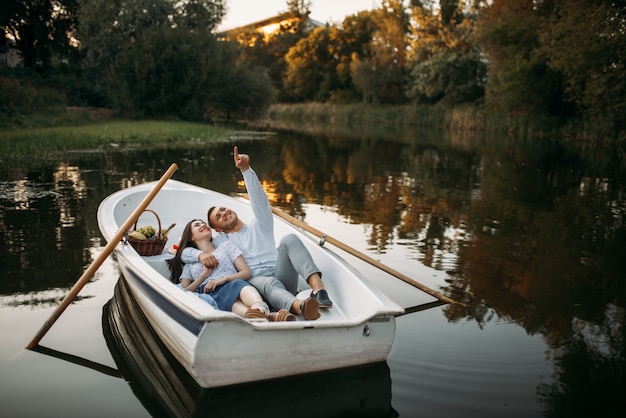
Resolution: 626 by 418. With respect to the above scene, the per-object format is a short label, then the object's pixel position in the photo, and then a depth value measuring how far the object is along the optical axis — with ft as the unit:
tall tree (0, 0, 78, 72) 82.94
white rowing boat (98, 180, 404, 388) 9.84
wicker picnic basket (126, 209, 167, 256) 15.85
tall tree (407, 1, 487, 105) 119.24
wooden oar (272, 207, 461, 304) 15.87
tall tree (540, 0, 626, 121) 67.46
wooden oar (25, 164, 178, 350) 12.61
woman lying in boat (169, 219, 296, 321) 12.48
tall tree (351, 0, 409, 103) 148.66
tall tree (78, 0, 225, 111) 80.48
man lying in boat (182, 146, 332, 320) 12.53
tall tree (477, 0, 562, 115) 87.97
